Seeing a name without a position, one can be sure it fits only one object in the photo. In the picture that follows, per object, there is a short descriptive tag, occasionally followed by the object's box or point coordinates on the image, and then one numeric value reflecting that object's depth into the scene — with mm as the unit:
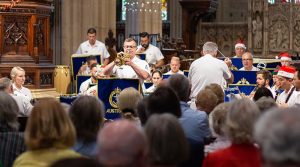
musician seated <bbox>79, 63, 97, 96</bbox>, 12680
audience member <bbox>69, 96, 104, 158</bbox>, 6104
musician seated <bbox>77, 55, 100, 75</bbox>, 14832
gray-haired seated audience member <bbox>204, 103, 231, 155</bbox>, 6765
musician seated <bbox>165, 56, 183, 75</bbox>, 14812
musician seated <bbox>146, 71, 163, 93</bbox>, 13326
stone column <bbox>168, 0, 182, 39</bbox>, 35015
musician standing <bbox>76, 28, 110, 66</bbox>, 17108
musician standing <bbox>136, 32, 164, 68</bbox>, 17026
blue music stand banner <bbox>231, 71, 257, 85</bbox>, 13766
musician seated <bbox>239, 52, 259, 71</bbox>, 14602
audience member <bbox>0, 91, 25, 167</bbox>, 6483
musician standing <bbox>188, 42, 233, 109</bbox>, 12823
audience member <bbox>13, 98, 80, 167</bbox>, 5361
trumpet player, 12106
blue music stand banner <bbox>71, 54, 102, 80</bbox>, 15950
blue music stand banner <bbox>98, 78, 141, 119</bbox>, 12147
